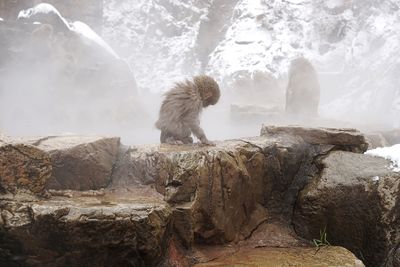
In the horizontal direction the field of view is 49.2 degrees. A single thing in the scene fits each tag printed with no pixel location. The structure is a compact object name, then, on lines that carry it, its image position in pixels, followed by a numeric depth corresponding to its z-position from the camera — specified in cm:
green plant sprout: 421
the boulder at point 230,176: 388
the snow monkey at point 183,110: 478
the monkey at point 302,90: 1020
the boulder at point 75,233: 307
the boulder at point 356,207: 409
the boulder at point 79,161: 414
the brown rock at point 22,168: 337
